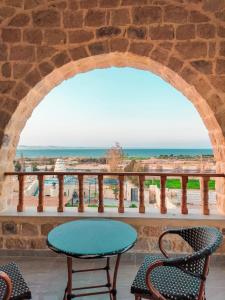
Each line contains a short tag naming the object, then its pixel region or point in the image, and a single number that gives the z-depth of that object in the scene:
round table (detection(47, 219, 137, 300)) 1.68
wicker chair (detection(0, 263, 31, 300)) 1.37
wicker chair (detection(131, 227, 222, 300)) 1.48
